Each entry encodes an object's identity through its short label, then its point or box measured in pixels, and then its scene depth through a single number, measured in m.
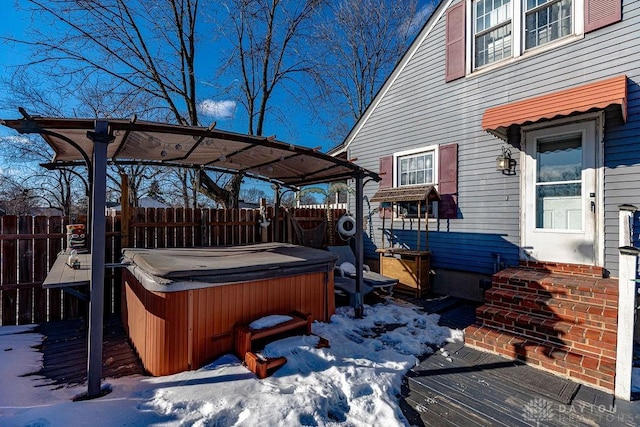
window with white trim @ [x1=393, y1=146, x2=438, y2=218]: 6.03
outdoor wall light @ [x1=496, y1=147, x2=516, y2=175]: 4.79
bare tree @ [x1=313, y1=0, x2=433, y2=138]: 11.74
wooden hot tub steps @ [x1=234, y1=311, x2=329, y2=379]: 2.57
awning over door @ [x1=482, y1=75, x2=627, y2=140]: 3.57
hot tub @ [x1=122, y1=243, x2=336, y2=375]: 2.59
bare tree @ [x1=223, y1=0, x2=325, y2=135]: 8.81
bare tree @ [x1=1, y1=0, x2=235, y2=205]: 6.99
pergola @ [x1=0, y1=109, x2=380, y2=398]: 2.34
